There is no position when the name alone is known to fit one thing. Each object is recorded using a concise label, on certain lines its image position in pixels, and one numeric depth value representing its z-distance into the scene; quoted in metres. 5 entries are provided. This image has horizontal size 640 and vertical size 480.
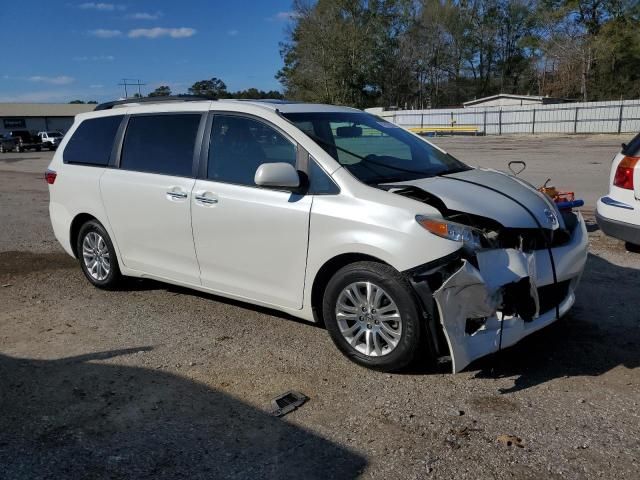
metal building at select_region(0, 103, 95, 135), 74.17
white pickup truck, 45.97
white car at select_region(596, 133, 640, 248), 6.16
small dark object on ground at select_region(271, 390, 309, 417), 3.53
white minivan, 3.65
